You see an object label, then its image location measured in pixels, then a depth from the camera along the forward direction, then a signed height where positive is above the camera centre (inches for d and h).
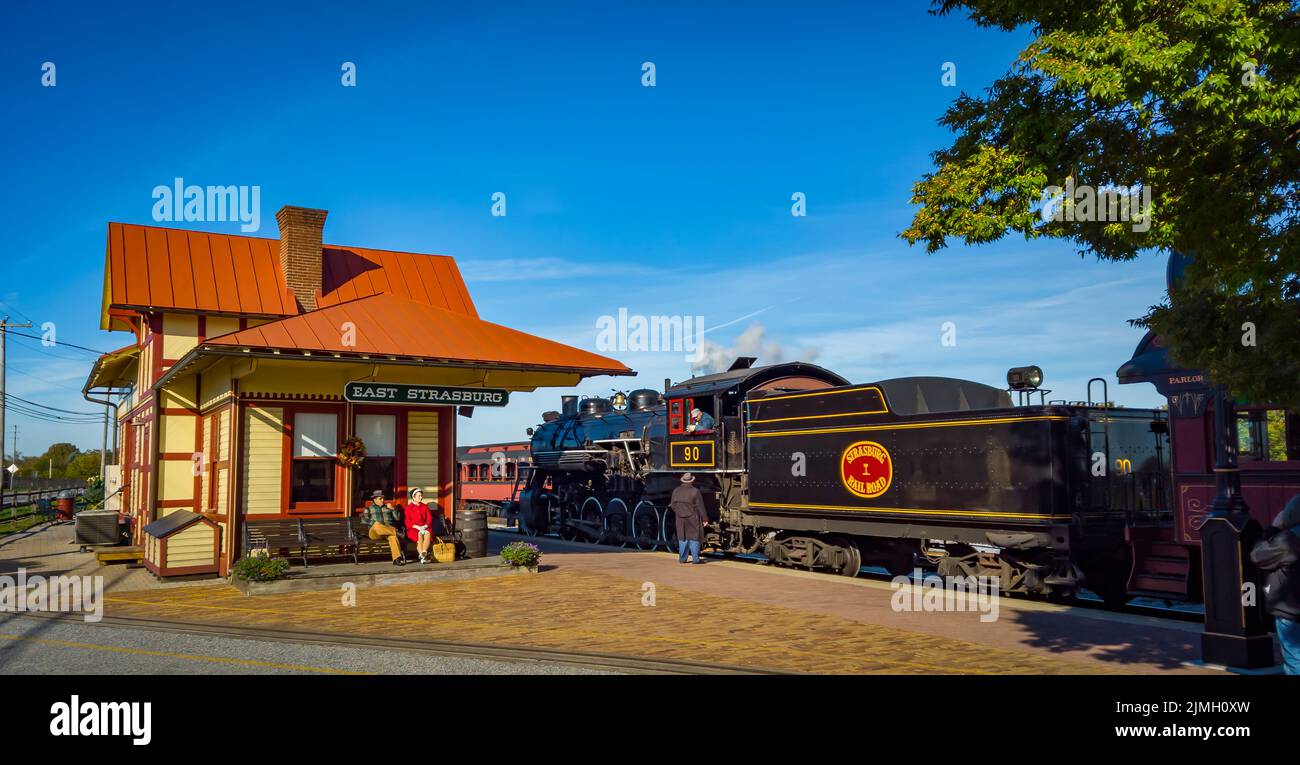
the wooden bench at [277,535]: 553.0 -58.4
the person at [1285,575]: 259.1 -40.9
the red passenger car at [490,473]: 1236.5 -50.3
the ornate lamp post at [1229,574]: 308.0 -49.1
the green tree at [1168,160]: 220.7 +74.7
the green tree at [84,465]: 3686.0 -102.3
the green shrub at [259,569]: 507.2 -72.2
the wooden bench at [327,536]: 568.4 -60.9
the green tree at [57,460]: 4394.7 -90.4
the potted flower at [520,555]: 587.2 -75.4
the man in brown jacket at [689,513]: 657.6 -55.9
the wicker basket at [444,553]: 591.5 -74.2
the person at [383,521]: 580.4 -53.0
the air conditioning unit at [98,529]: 776.3 -74.8
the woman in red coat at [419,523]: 586.6 -54.8
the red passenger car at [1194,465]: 417.4 -15.7
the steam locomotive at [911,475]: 463.8 -24.6
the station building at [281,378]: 561.6 +41.2
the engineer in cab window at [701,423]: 708.5 +10.3
